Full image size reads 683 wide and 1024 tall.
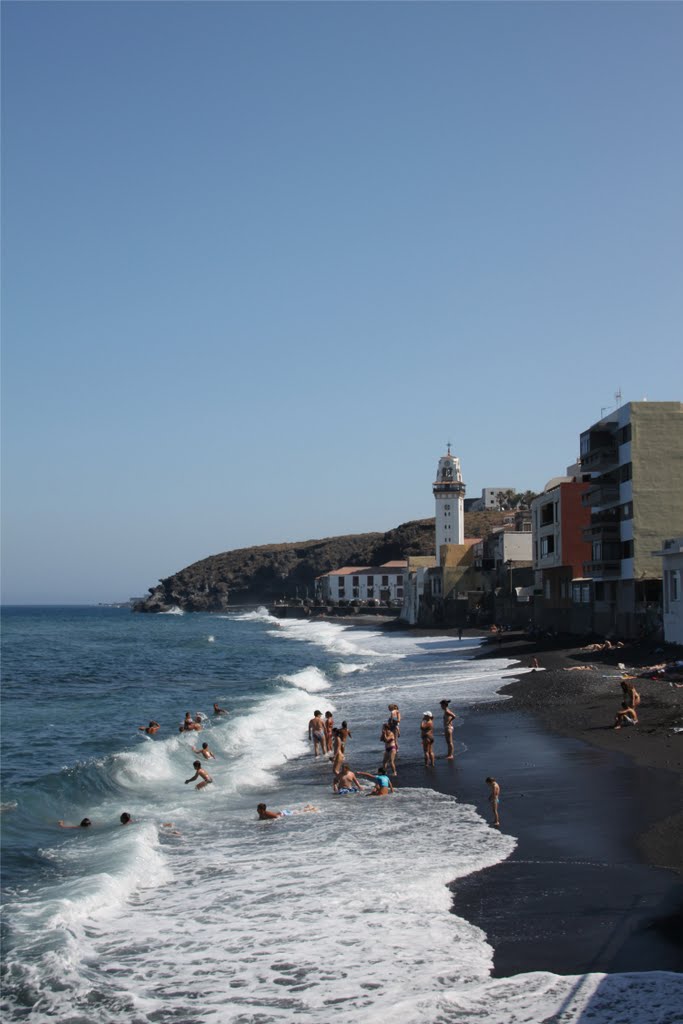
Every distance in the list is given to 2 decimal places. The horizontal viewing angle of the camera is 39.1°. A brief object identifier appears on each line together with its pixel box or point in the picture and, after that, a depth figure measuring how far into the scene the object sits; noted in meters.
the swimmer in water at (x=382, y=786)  18.91
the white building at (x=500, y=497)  188.76
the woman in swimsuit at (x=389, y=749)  20.73
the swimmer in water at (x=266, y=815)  17.55
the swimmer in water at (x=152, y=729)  29.72
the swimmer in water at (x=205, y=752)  24.66
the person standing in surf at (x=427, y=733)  21.23
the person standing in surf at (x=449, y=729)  22.05
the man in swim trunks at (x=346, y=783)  19.30
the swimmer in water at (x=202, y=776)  21.78
